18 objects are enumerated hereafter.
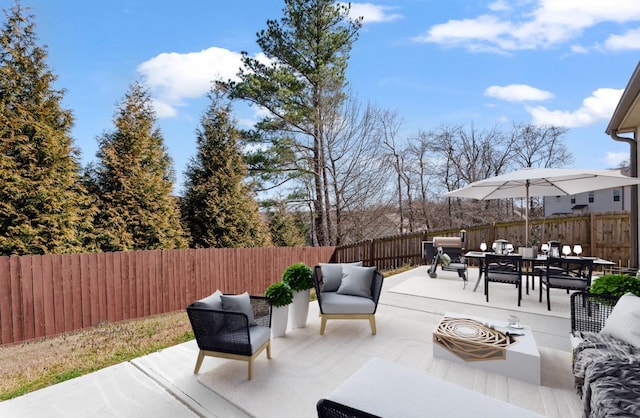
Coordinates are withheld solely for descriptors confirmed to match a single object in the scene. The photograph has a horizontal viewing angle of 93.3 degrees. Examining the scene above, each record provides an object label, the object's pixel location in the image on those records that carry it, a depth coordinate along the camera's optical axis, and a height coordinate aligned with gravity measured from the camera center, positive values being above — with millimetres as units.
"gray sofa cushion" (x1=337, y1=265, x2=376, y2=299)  3734 -946
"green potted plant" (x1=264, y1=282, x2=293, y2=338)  3289 -1072
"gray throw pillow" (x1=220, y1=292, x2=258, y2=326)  2787 -888
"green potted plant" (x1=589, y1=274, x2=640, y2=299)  2725 -787
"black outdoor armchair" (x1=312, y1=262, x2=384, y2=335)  3475 -1051
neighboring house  16469 -76
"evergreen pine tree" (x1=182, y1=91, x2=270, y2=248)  8188 +490
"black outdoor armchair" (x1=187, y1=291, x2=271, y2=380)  2494 -1060
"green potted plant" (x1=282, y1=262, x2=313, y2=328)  3713 -998
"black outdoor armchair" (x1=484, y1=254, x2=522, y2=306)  4492 -1061
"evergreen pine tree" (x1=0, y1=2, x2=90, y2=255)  4715 +986
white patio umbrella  4453 +317
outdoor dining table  4367 -928
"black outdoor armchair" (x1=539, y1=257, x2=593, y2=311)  4137 -1076
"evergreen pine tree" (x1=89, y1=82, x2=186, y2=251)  6188 +558
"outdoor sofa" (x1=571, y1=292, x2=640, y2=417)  1556 -1017
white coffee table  2424 -1344
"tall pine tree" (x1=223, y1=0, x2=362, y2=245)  9969 +4232
